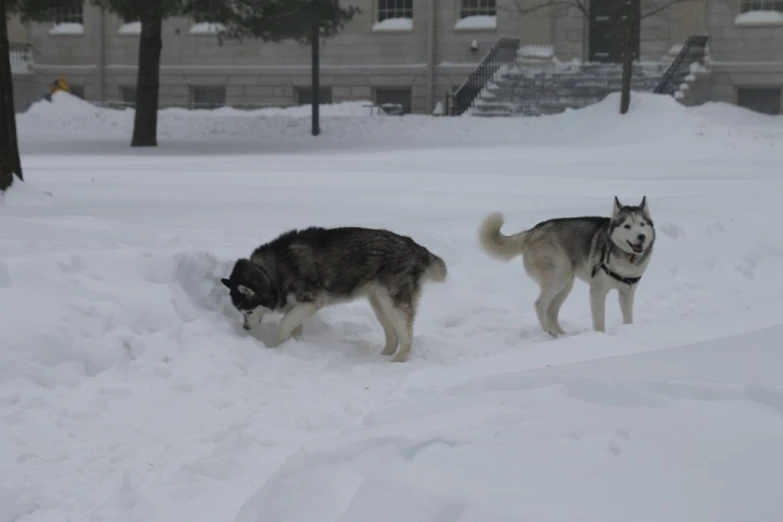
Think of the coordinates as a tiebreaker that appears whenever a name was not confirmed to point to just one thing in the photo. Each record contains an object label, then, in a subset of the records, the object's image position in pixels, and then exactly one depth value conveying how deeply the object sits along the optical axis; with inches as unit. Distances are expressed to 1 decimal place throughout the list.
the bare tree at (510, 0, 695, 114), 2010.6
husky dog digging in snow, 578.3
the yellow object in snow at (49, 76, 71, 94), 2784.7
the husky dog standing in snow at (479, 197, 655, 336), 617.6
